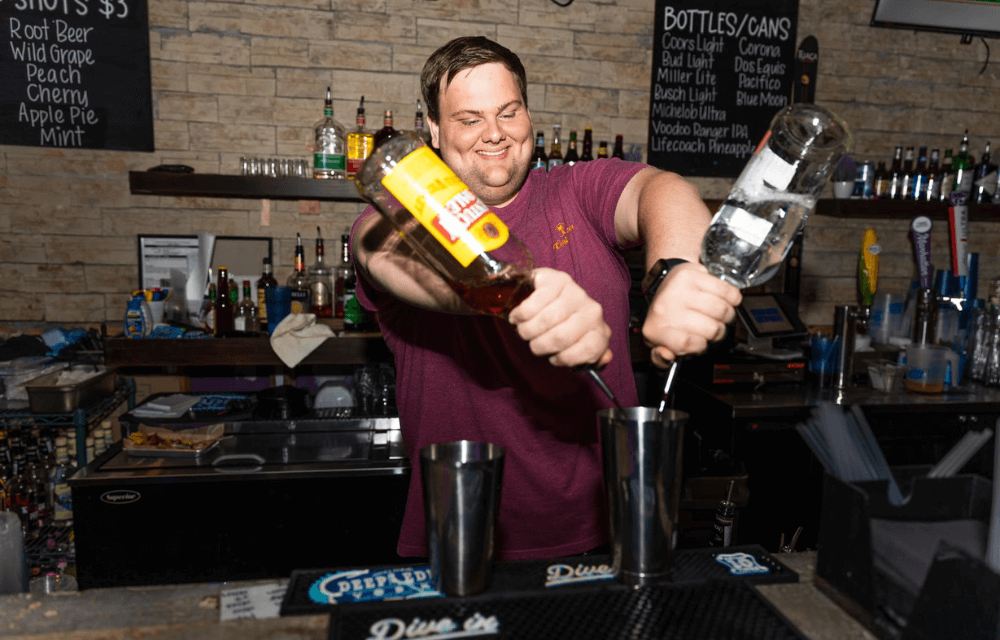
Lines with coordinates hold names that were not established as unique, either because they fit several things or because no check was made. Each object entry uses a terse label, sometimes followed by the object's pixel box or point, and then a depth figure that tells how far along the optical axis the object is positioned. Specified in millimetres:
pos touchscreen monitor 2617
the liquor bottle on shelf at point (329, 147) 2543
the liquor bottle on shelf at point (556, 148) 2845
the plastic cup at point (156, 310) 2514
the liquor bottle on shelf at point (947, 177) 3127
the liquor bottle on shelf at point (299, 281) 2652
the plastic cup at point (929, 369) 2635
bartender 1335
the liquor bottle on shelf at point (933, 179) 3124
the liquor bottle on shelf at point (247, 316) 2543
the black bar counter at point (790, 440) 2438
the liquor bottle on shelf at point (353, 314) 2568
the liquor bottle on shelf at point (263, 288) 2660
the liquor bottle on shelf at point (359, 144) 2598
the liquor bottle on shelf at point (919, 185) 3105
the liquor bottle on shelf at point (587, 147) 2793
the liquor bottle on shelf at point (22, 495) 2215
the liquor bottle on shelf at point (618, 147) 2828
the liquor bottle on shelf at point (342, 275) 2705
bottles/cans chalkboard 2967
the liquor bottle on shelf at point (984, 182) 3088
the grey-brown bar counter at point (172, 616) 726
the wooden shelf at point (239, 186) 2436
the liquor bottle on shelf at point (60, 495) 2270
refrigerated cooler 2018
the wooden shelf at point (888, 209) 2947
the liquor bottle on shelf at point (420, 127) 2713
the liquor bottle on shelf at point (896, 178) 3109
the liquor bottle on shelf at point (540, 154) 2740
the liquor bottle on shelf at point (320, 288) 2734
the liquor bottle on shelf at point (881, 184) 3102
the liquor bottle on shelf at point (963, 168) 3066
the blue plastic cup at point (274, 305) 2566
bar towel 2408
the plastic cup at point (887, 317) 3076
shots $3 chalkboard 2506
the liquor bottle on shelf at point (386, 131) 2595
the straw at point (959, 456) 693
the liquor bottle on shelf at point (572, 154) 2858
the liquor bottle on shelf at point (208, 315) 2545
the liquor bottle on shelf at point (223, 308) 2533
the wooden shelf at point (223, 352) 2398
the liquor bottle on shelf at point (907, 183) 3107
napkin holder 601
